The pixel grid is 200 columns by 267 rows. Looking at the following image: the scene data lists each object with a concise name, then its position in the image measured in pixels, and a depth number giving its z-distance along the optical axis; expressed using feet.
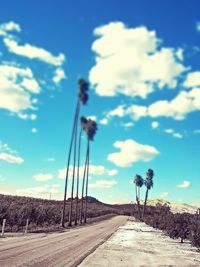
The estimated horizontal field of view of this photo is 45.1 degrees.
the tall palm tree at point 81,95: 118.77
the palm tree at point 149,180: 236.71
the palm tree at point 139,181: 253.65
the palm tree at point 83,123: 153.41
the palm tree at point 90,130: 160.35
